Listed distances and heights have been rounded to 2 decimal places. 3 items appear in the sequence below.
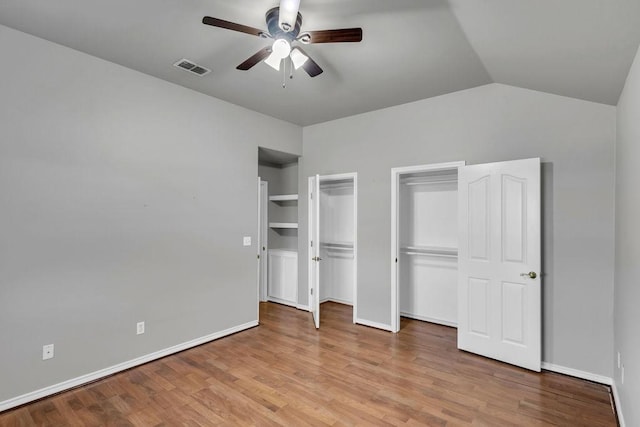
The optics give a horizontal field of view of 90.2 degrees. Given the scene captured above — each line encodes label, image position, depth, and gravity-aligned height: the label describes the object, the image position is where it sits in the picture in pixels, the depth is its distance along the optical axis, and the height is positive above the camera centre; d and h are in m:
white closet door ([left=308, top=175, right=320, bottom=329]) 4.25 -0.39
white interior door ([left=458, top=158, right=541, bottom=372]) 3.08 -0.48
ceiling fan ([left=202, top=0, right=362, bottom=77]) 1.93 +1.17
